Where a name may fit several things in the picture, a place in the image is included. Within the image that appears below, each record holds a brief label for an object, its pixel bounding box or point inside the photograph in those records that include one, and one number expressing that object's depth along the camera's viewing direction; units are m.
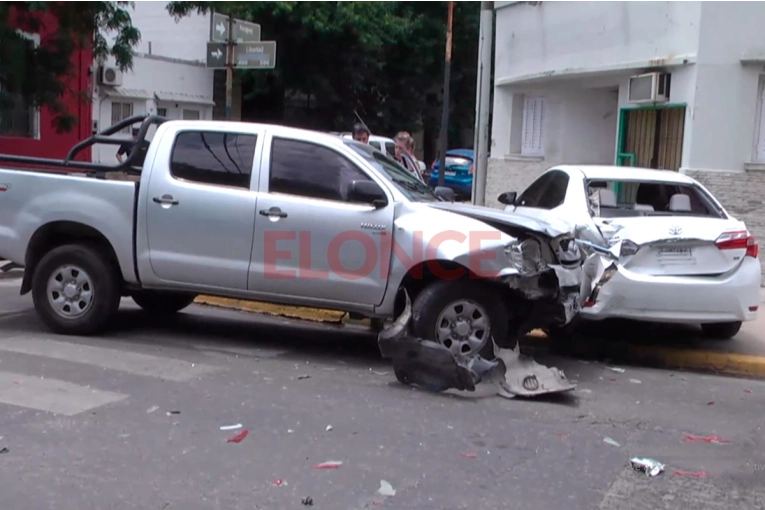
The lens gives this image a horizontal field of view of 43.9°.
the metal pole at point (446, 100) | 19.20
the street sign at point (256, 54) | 11.31
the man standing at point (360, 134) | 10.81
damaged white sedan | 7.68
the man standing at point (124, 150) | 9.00
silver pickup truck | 7.03
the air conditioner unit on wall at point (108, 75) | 20.60
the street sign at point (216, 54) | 11.55
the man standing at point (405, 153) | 10.91
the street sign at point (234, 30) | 11.34
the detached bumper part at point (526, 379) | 6.61
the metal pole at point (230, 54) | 11.42
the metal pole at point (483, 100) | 13.23
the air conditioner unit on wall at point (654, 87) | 12.48
